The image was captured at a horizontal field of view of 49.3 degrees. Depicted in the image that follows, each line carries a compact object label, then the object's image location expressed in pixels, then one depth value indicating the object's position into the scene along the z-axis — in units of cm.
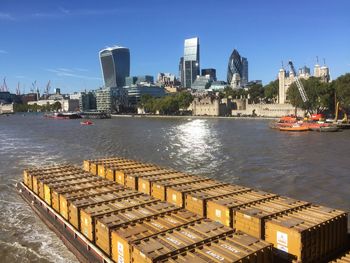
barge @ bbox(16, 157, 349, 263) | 1588
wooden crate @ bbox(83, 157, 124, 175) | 4137
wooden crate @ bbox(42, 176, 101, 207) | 2908
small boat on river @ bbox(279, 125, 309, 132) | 12694
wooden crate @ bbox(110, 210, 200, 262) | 1695
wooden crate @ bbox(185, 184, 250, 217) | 2305
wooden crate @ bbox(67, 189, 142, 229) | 2309
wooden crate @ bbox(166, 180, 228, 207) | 2514
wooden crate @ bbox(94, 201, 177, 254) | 1900
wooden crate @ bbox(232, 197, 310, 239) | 1909
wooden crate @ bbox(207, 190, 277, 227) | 2102
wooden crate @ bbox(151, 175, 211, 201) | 2735
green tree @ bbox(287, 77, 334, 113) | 18088
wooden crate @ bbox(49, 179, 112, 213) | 2736
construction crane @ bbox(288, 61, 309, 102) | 18641
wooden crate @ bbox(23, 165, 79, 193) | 3456
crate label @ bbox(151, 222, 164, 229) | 1833
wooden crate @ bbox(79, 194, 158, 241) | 2080
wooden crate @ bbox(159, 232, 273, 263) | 1459
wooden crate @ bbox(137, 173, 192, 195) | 2950
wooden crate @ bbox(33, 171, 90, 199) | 3138
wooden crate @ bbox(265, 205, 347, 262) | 1723
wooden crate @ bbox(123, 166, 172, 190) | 3171
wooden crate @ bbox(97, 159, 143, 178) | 3773
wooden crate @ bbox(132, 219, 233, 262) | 1511
